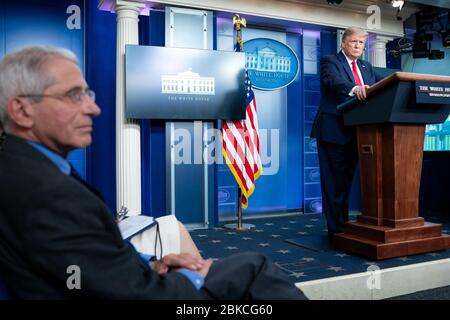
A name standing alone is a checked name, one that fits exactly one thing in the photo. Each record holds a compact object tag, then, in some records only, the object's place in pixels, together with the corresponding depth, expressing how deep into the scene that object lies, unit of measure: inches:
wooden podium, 98.2
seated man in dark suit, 31.6
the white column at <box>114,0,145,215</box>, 158.7
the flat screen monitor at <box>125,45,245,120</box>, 155.3
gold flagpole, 161.8
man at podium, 118.3
